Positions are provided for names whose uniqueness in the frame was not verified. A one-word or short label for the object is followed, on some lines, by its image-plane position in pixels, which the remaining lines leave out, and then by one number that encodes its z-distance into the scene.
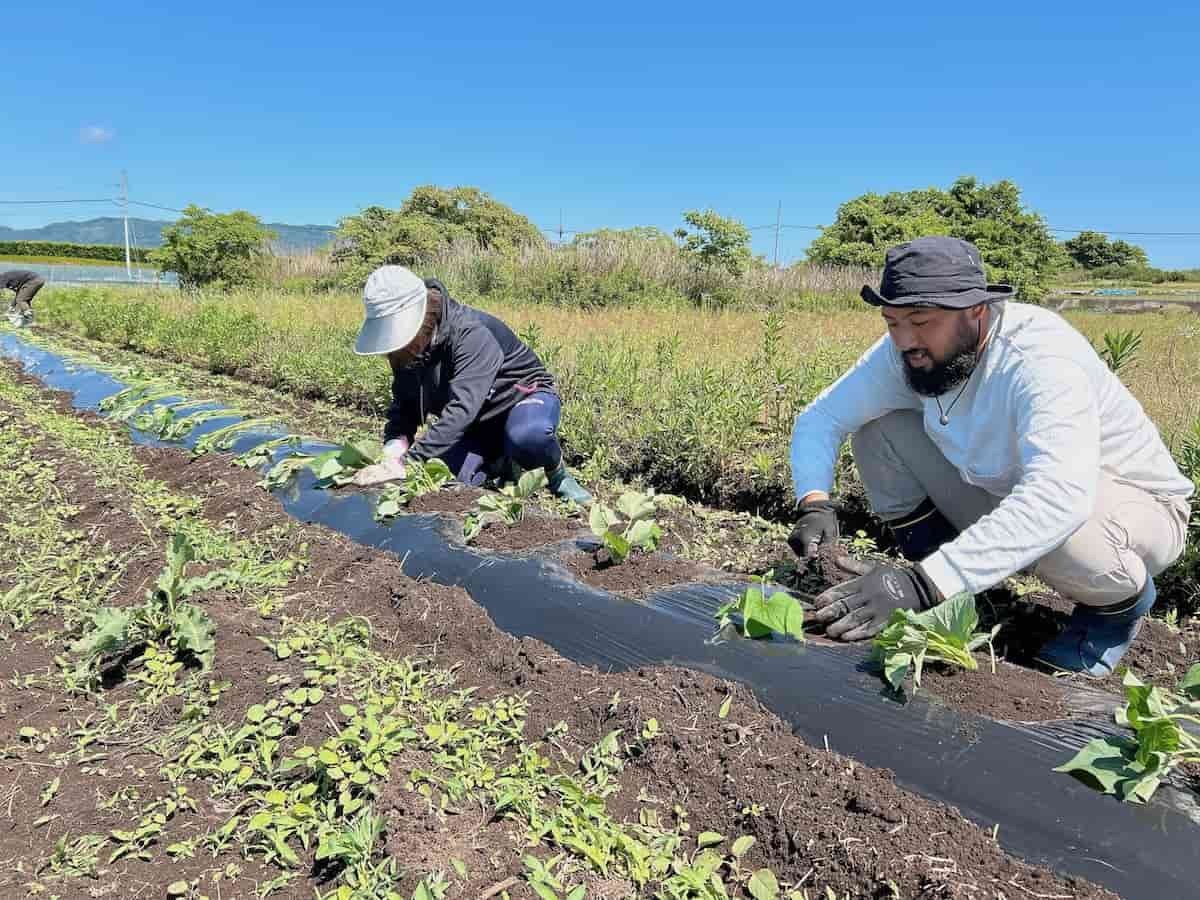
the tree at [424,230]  20.38
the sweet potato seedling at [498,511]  3.10
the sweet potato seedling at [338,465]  3.87
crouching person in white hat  3.52
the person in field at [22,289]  15.30
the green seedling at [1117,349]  3.21
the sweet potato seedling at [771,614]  2.10
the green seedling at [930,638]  1.85
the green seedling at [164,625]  2.29
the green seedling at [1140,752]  1.48
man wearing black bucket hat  1.97
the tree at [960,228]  18.47
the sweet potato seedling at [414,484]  3.42
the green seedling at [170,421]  5.27
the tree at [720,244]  17.22
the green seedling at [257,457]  4.39
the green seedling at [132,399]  5.99
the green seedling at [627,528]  2.75
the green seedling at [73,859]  1.57
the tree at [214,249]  21.75
